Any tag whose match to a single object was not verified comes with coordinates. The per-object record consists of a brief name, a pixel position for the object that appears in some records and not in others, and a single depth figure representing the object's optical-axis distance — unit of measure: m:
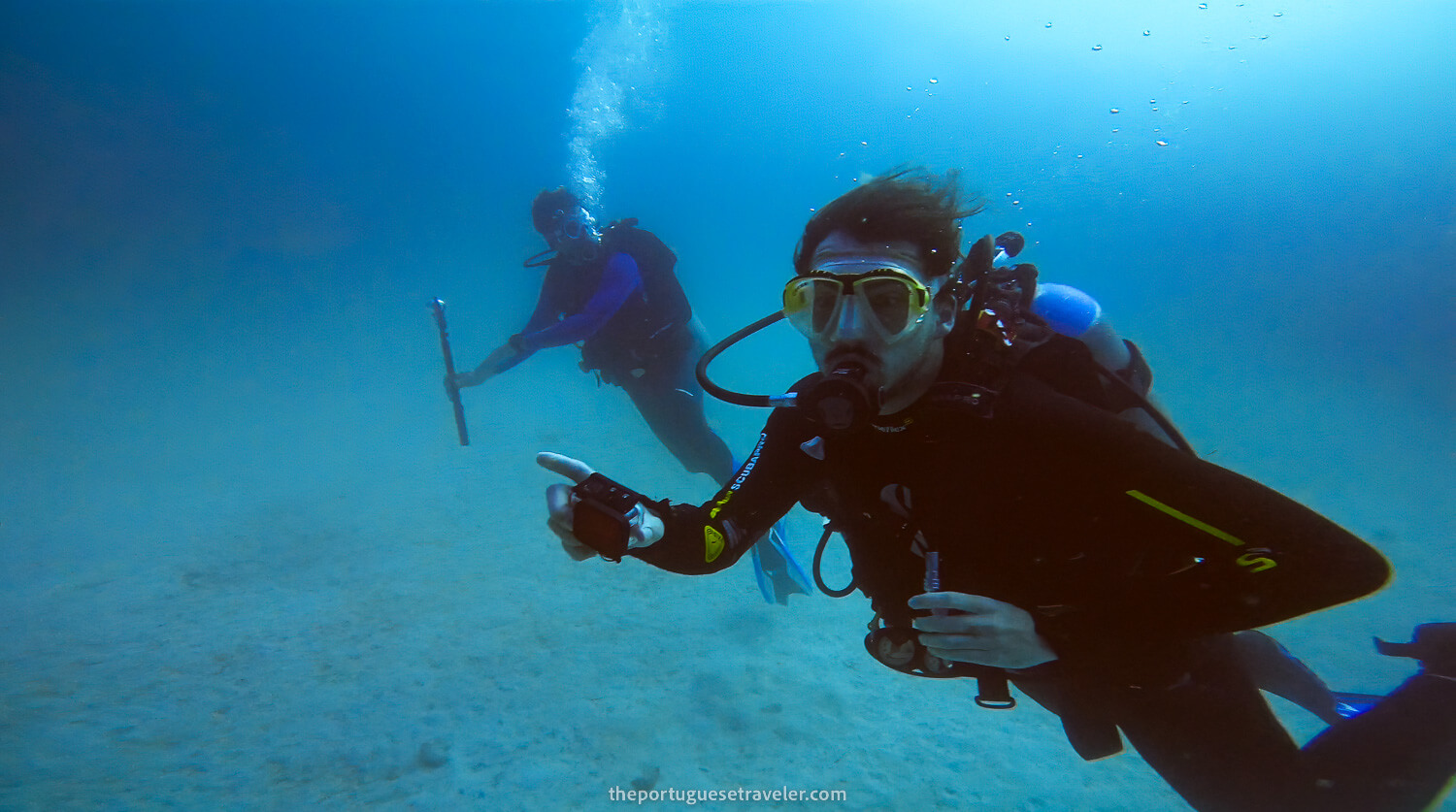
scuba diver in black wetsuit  0.48
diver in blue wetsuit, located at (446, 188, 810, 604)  4.76
